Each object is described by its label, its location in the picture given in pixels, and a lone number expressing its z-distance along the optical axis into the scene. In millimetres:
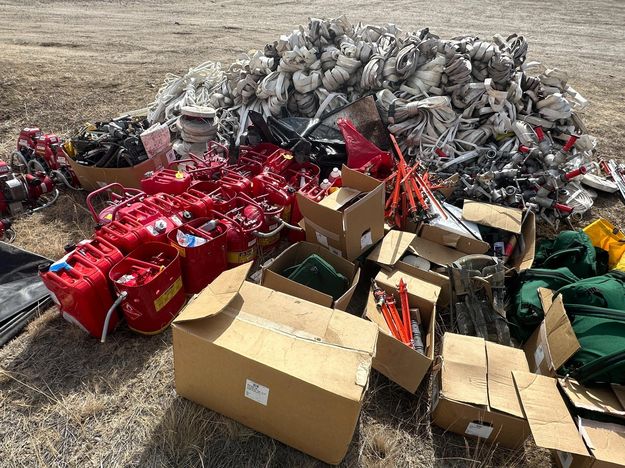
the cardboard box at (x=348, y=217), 3119
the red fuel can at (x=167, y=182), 3625
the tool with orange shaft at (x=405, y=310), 2833
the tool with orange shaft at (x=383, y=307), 2838
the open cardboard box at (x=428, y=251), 3233
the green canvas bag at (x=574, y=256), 3234
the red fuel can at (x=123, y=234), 2842
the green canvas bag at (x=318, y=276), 3039
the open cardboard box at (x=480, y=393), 2295
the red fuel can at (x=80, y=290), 2543
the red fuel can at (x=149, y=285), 2641
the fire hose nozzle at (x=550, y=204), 3936
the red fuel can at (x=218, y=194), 3451
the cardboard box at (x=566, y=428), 2025
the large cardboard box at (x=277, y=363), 1958
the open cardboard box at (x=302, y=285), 2805
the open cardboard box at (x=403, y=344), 2529
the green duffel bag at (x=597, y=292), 2688
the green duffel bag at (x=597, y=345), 2277
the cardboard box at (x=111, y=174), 4242
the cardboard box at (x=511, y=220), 3537
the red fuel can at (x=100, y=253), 2686
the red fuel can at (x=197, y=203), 3264
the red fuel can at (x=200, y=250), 2979
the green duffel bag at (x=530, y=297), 2898
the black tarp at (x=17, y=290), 2916
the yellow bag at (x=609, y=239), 3402
